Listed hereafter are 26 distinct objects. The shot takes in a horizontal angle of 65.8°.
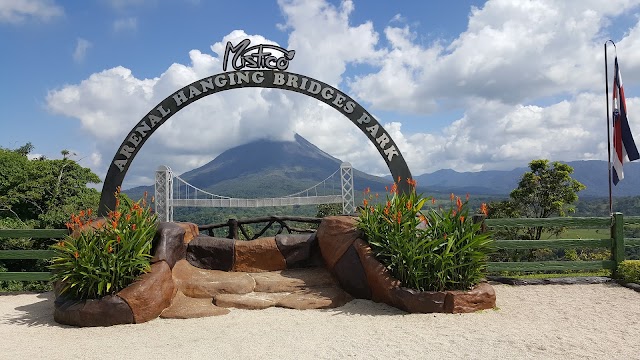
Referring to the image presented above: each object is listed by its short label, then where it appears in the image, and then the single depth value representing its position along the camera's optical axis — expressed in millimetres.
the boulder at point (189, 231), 7928
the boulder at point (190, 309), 6258
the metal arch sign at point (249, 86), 10953
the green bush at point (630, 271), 7977
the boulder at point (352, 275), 6969
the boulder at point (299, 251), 8078
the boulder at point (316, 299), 6590
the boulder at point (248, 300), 6590
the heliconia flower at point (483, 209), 6867
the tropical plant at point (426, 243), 6398
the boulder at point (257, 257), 7988
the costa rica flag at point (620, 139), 10320
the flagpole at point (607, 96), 10775
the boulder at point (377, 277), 6508
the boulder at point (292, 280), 7176
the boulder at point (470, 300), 6109
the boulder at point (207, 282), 7027
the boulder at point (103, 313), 6133
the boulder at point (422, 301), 6121
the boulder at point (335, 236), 7402
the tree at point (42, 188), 19703
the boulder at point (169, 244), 7051
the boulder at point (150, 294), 6164
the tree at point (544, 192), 20984
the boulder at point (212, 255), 7961
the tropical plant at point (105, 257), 6332
